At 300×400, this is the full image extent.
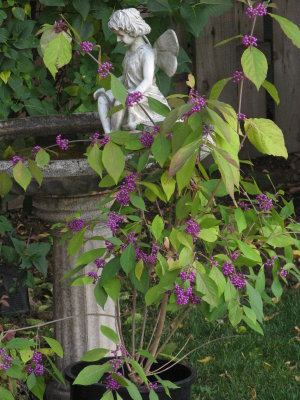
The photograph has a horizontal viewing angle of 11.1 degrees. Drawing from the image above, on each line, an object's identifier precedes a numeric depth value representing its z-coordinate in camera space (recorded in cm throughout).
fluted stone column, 678
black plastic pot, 550
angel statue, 579
